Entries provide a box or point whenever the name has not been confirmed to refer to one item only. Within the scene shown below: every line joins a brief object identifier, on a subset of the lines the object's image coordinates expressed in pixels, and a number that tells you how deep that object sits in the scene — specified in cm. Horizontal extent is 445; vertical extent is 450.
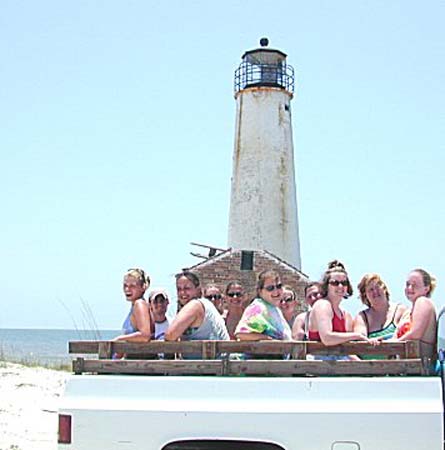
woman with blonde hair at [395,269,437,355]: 514
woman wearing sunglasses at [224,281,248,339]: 727
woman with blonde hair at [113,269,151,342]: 579
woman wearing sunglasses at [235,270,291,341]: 560
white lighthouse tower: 2488
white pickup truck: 465
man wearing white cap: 638
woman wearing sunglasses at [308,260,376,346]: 512
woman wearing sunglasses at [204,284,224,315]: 726
